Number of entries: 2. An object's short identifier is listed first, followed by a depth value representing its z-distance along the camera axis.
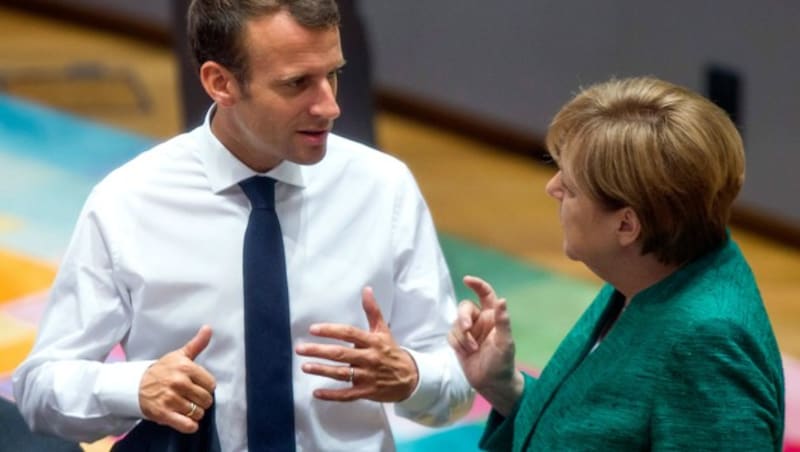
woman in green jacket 4.29
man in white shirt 4.94
